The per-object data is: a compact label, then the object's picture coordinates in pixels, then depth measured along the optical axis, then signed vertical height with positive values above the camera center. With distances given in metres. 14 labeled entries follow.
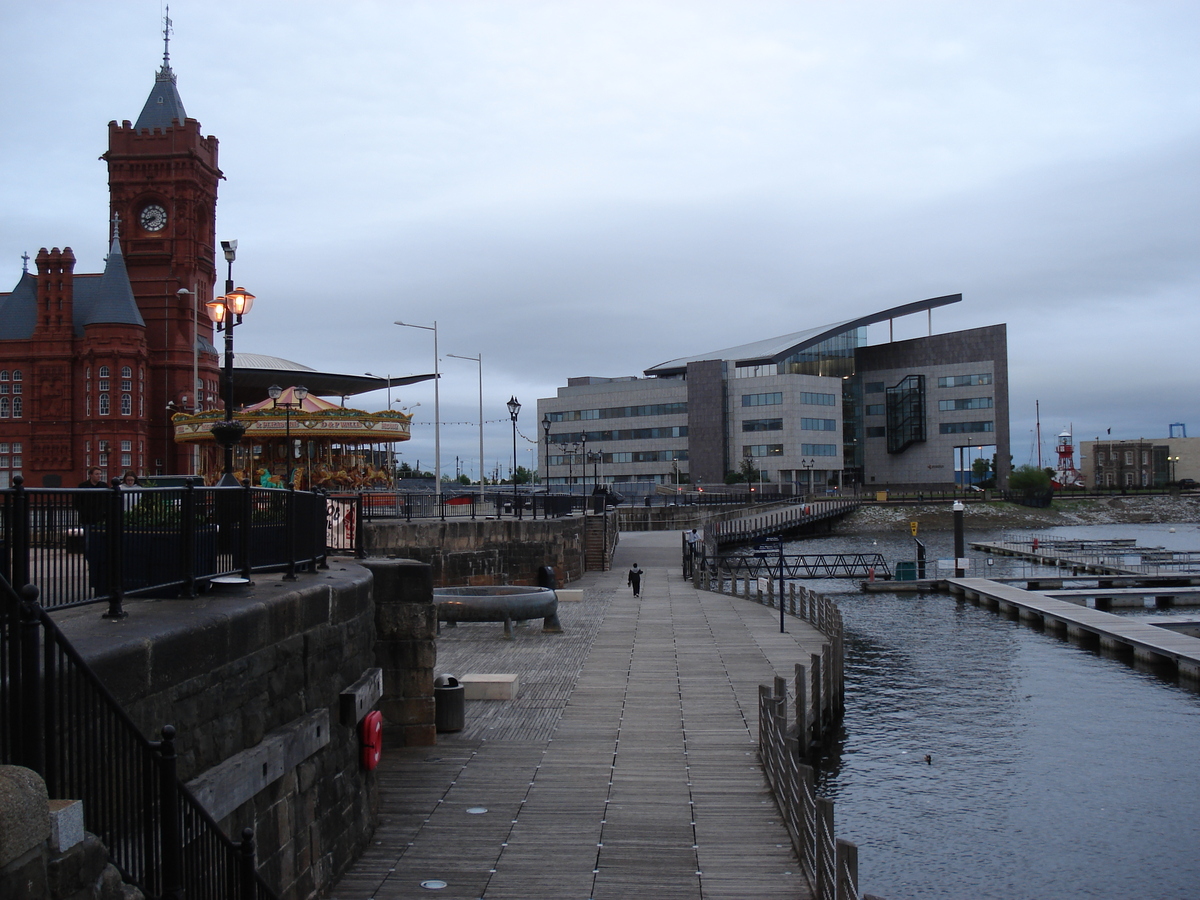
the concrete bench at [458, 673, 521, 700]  20.16 -4.25
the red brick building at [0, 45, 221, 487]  58.31 +8.61
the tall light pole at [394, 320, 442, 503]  58.53 +1.99
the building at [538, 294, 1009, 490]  119.88 +6.61
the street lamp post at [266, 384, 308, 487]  41.71 +3.26
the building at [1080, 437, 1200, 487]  194.62 -1.48
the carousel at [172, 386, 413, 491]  42.75 +1.57
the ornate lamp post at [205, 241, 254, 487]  15.89 +2.83
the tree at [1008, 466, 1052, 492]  125.12 -2.09
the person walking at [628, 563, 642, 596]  39.00 -4.22
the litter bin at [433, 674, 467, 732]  17.23 -3.96
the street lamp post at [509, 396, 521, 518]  52.47 +3.28
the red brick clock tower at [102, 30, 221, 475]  64.38 +15.50
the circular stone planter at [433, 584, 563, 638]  28.27 -3.75
